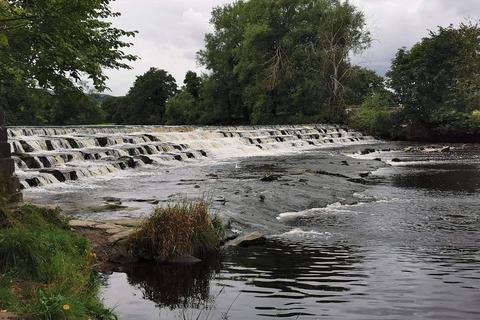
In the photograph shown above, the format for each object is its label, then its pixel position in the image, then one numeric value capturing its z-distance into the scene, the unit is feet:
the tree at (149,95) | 294.25
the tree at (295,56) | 187.52
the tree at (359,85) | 191.83
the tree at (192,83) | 281.33
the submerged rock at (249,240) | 32.45
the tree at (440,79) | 154.71
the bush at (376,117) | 165.17
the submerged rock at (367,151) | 112.76
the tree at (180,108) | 248.28
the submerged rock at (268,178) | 60.95
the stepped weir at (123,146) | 65.04
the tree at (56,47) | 24.23
